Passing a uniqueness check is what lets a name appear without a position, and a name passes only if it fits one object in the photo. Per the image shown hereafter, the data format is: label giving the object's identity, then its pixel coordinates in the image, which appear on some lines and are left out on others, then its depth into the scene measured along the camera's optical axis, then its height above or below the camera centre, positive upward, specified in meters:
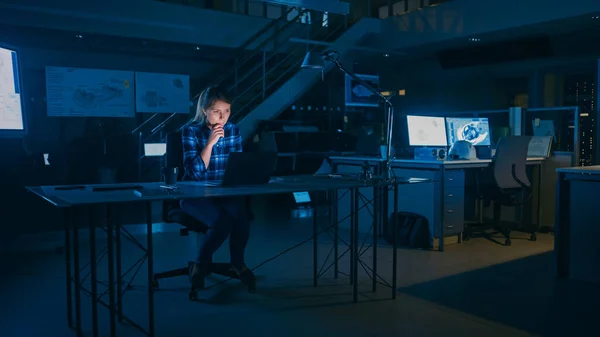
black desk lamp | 3.26 +0.37
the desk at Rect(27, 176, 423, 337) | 2.22 -0.23
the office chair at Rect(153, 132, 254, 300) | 3.17 -0.45
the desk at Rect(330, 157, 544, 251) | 4.55 -0.45
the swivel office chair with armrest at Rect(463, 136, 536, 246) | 4.79 -0.36
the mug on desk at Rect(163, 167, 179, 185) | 2.84 -0.17
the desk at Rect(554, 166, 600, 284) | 3.41 -0.54
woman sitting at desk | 3.06 -0.34
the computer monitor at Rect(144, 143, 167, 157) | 7.00 -0.06
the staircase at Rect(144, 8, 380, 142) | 7.73 +1.34
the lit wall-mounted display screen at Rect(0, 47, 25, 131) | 3.46 +0.35
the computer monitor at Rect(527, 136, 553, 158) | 5.44 -0.03
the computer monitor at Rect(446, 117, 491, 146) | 5.18 +0.14
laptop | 2.71 -0.13
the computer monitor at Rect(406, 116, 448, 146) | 4.94 +0.13
